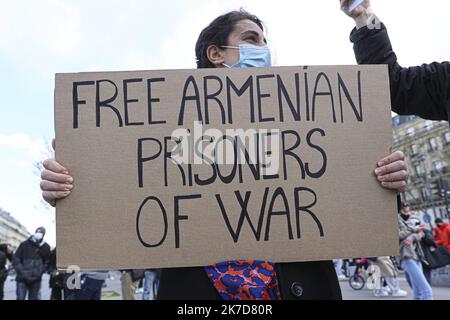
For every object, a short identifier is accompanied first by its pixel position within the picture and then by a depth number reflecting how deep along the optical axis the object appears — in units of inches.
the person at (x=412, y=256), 244.2
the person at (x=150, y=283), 290.4
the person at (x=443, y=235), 340.1
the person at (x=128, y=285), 298.6
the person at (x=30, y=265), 303.9
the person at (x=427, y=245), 287.6
